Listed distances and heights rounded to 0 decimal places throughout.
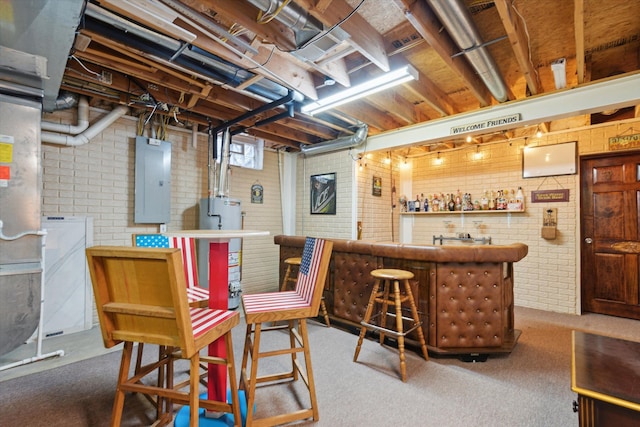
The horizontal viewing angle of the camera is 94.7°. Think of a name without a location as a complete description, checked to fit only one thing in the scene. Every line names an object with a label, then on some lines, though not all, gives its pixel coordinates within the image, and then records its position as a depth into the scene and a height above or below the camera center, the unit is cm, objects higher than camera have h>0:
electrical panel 378 +45
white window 455 +102
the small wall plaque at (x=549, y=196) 428 +30
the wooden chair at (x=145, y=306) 125 -41
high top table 183 -49
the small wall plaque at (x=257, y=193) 521 +40
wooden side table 115 -73
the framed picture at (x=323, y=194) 518 +40
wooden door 393 -25
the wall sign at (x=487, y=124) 334 +109
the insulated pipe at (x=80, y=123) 329 +106
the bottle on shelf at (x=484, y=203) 490 +21
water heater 410 -16
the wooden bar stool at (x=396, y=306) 252 -83
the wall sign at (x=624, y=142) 383 +98
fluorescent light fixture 263 +126
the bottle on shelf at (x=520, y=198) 457 +28
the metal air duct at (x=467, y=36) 197 +137
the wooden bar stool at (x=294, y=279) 355 -80
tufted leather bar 270 -74
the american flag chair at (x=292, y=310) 172 -57
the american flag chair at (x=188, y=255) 203 -31
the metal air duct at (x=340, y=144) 452 +119
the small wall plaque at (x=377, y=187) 523 +52
